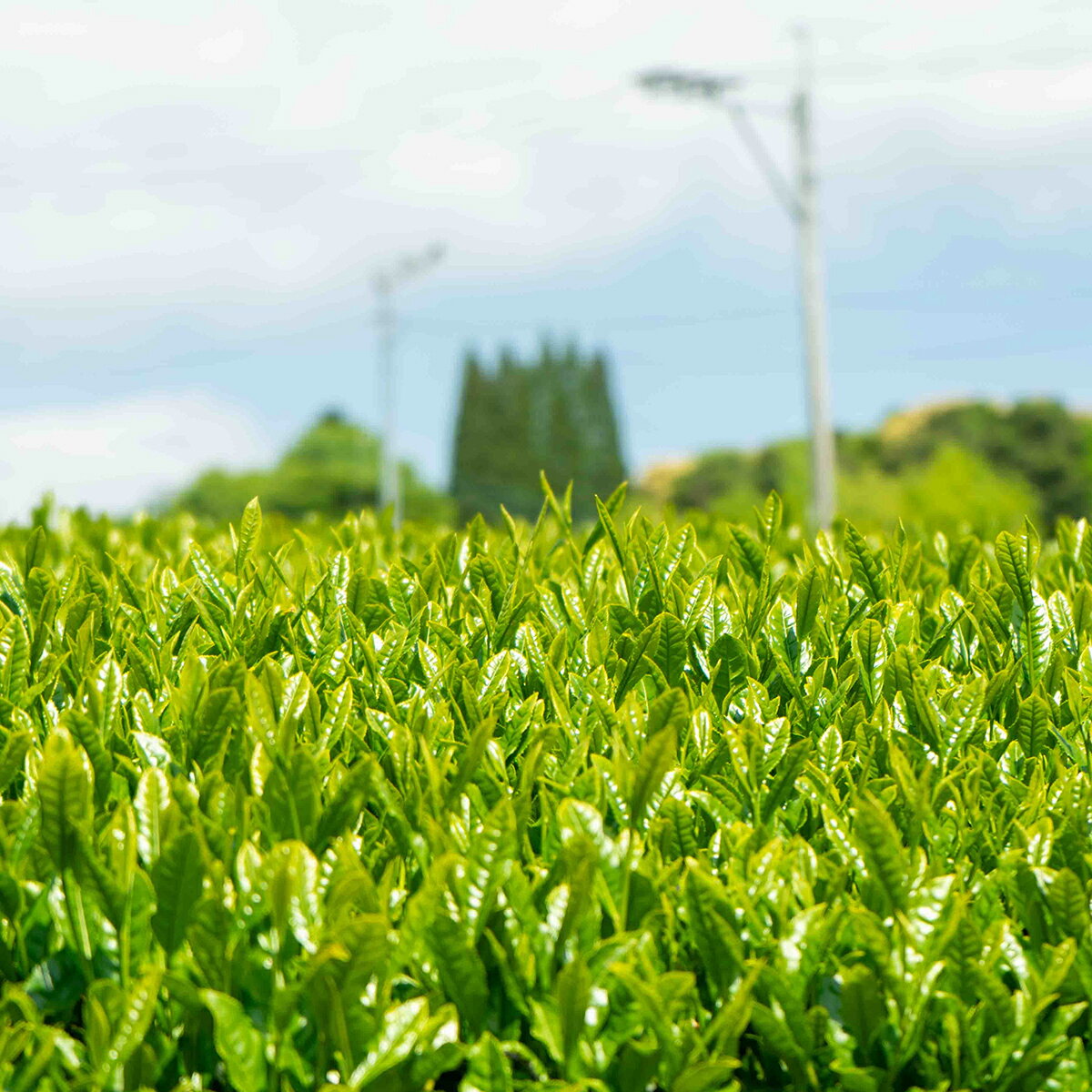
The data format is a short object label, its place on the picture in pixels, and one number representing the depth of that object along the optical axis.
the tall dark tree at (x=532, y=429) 81.19
